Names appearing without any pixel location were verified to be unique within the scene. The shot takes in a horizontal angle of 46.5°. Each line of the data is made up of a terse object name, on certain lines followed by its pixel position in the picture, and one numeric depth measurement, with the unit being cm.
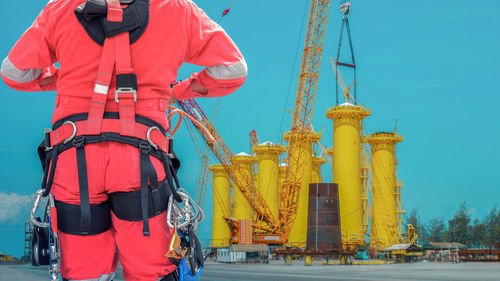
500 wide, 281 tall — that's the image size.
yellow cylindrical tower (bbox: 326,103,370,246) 5091
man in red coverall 273
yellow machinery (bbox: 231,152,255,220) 7462
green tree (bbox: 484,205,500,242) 7971
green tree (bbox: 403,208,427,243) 9612
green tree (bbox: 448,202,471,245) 8544
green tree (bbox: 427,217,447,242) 9431
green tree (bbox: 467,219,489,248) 8300
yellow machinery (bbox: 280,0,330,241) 5547
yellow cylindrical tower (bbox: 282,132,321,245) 5888
